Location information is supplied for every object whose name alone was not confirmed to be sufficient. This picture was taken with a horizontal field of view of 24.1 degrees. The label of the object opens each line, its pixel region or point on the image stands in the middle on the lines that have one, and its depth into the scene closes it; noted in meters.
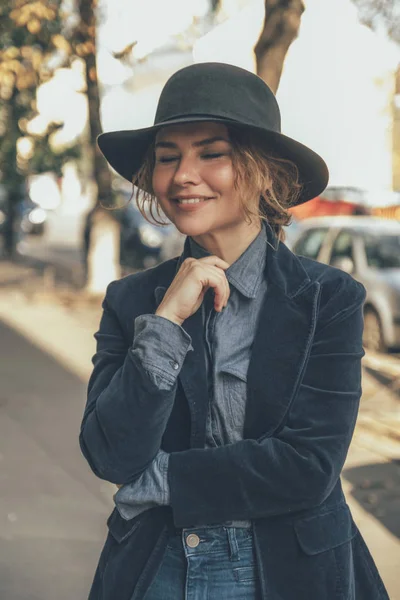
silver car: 9.94
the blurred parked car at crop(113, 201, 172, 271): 18.62
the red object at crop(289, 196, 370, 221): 24.31
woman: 1.74
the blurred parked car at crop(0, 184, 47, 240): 22.73
